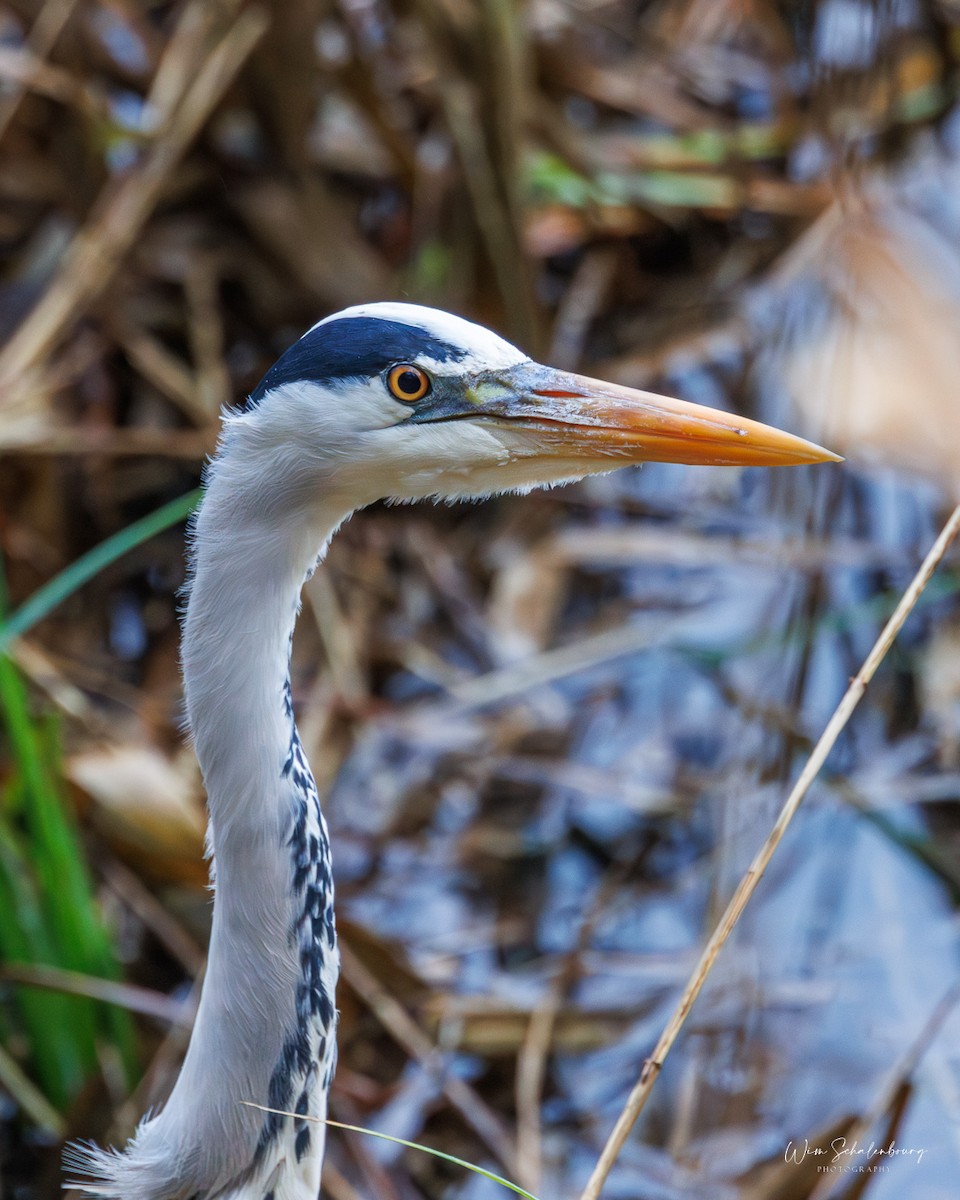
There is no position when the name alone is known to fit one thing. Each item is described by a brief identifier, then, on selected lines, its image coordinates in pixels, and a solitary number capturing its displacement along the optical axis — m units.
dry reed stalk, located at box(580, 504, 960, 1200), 9.02
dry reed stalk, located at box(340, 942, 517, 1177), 9.38
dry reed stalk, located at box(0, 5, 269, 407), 9.91
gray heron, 9.05
